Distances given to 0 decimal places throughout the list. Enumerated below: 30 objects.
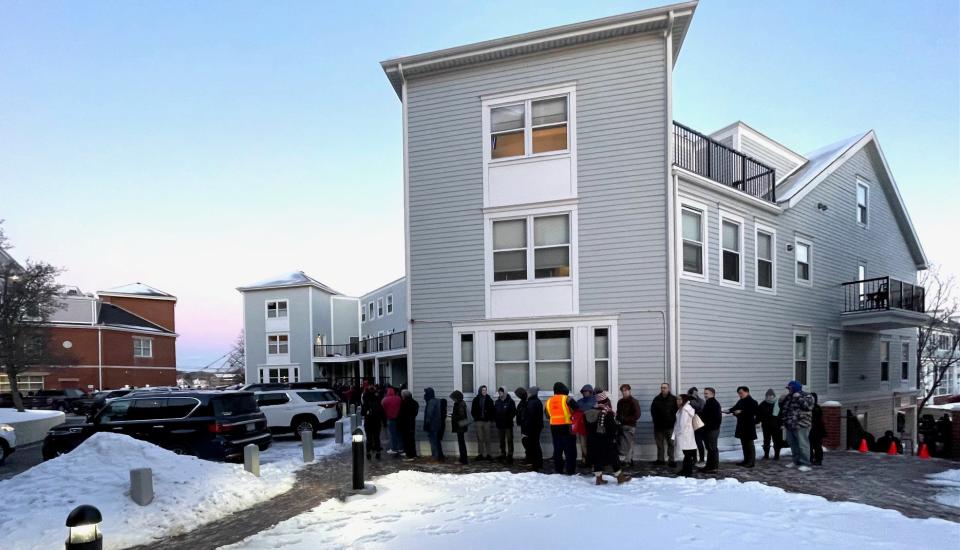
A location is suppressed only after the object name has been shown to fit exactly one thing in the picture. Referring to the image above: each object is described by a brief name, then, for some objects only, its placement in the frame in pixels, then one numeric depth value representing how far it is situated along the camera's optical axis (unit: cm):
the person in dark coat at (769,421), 1116
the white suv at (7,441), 1325
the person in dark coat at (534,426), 1076
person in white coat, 979
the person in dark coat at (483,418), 1180
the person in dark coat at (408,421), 1228
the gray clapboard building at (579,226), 1213
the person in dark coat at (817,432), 1107
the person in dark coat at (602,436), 924
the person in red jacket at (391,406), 1242
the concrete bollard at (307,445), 1205
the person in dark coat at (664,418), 1066
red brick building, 4350
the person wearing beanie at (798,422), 1052
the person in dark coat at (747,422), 1047
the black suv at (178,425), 1093
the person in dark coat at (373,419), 1285
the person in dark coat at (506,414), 1147
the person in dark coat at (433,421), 1204
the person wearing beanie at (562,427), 1000
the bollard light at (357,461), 870
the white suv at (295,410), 1670
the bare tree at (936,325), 3052
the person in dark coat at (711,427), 1012
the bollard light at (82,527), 396
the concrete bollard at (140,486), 756
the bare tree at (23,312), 2186
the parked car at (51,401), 3341
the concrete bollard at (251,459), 993
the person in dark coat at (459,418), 1177
